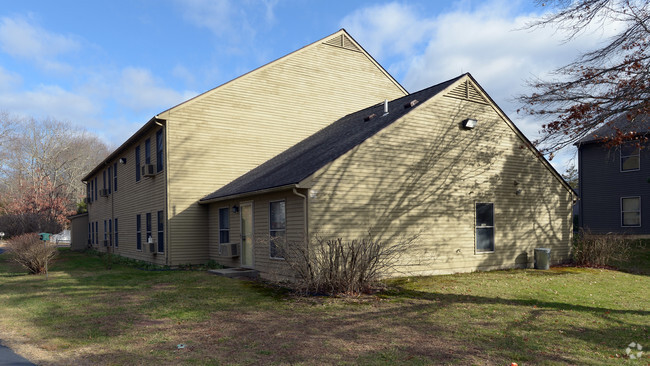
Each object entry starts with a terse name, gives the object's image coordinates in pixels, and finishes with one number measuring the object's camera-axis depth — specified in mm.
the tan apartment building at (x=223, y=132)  16500
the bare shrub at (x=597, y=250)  15578
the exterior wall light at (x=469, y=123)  14031
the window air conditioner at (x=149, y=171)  17453
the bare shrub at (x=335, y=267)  9969
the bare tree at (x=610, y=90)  9977
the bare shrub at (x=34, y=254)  15281
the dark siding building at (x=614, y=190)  23172
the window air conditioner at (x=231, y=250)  15109
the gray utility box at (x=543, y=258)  14832
